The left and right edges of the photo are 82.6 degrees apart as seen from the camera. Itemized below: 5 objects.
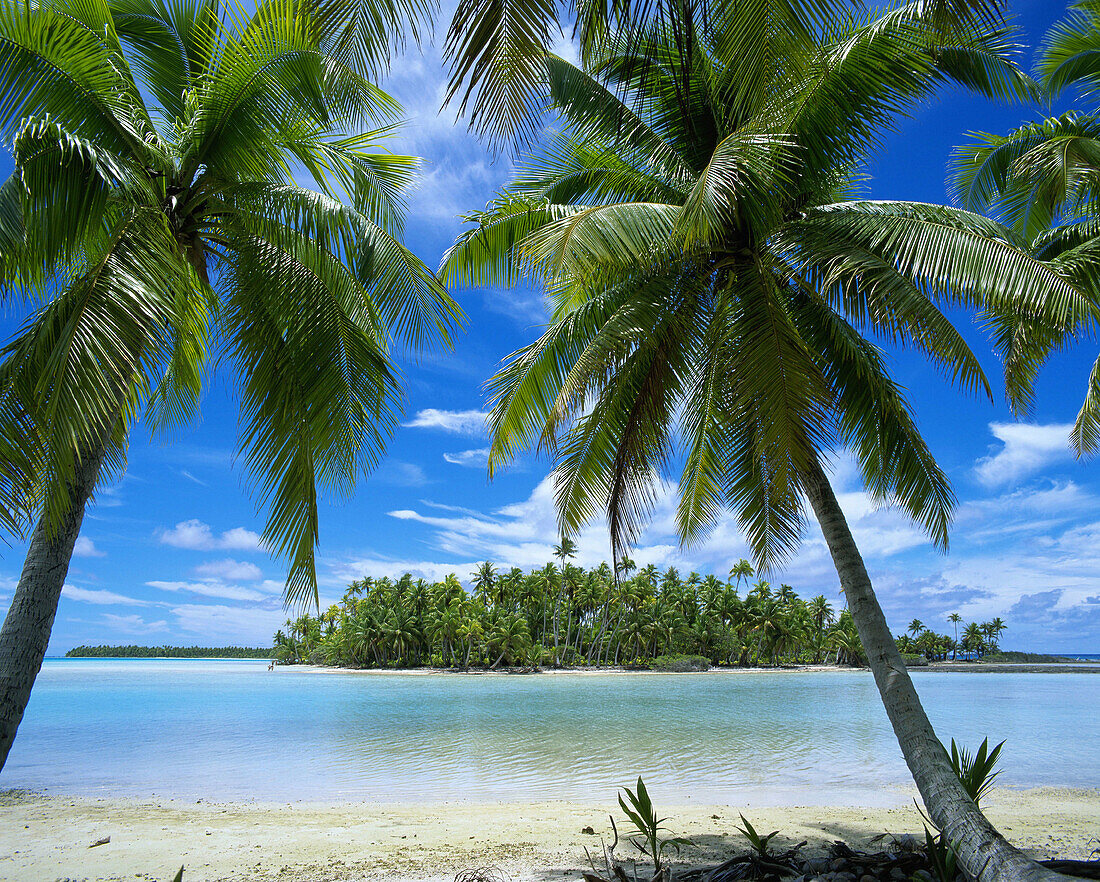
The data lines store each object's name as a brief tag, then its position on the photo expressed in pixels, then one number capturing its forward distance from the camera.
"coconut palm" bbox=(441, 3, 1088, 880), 4.71
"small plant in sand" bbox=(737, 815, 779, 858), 4.31
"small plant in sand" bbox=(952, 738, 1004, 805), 4.79
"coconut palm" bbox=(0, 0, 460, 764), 3.71
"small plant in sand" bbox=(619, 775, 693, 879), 4.16
